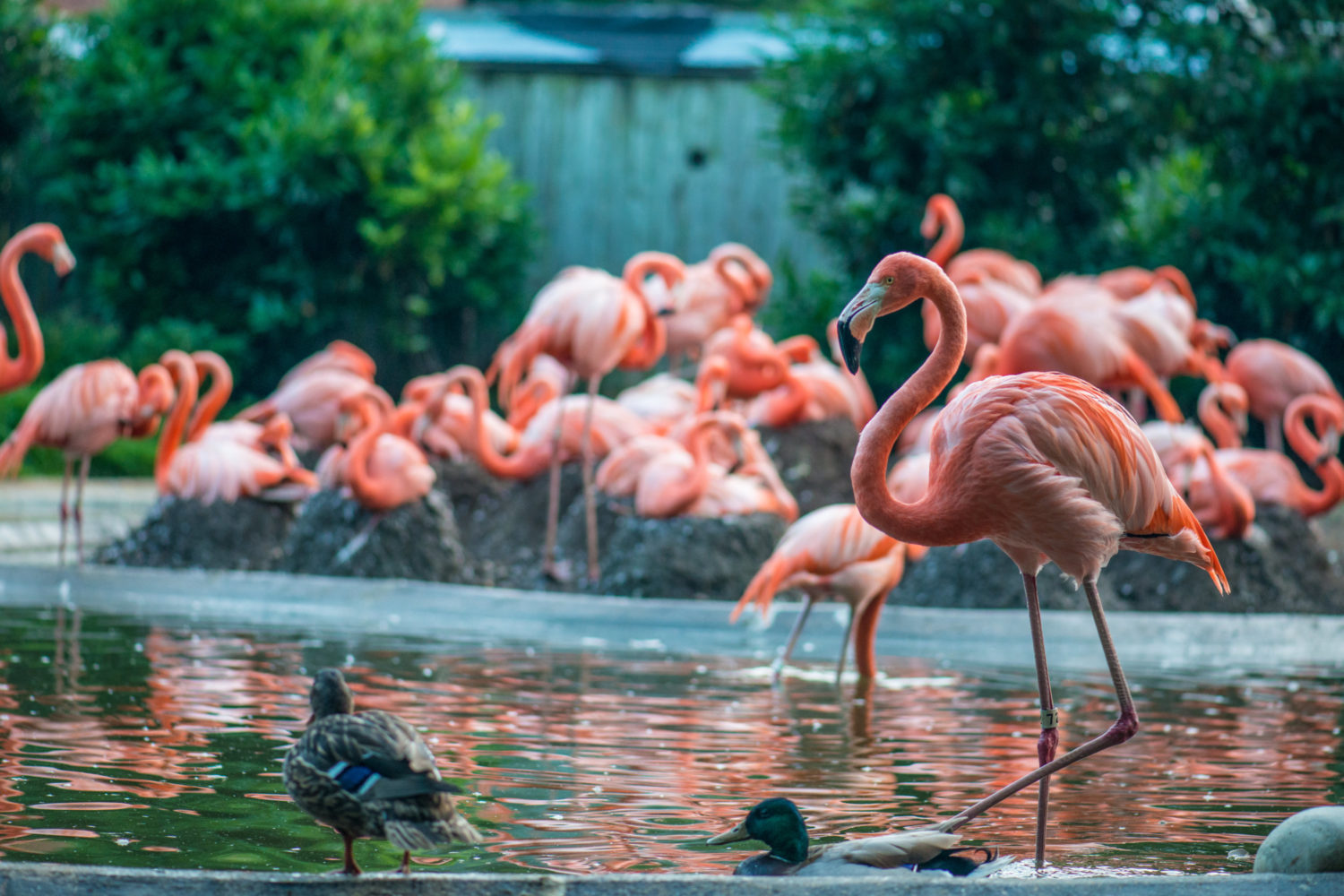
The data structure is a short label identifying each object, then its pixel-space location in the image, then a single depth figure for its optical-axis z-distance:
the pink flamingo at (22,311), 17.41
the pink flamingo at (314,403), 18.47
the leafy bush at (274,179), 24.91
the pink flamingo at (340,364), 20.20
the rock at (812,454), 18.73
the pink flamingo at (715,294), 20.84
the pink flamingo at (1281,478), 16.23
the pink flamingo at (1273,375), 19.27
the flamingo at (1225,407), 17.33
